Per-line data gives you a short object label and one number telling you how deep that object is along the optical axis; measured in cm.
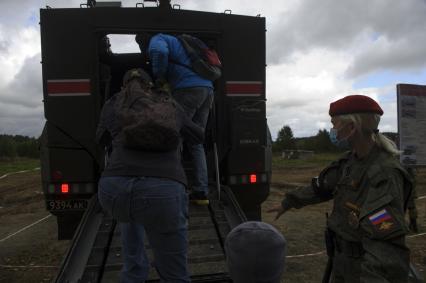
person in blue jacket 431
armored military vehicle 474
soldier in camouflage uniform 174
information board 538
